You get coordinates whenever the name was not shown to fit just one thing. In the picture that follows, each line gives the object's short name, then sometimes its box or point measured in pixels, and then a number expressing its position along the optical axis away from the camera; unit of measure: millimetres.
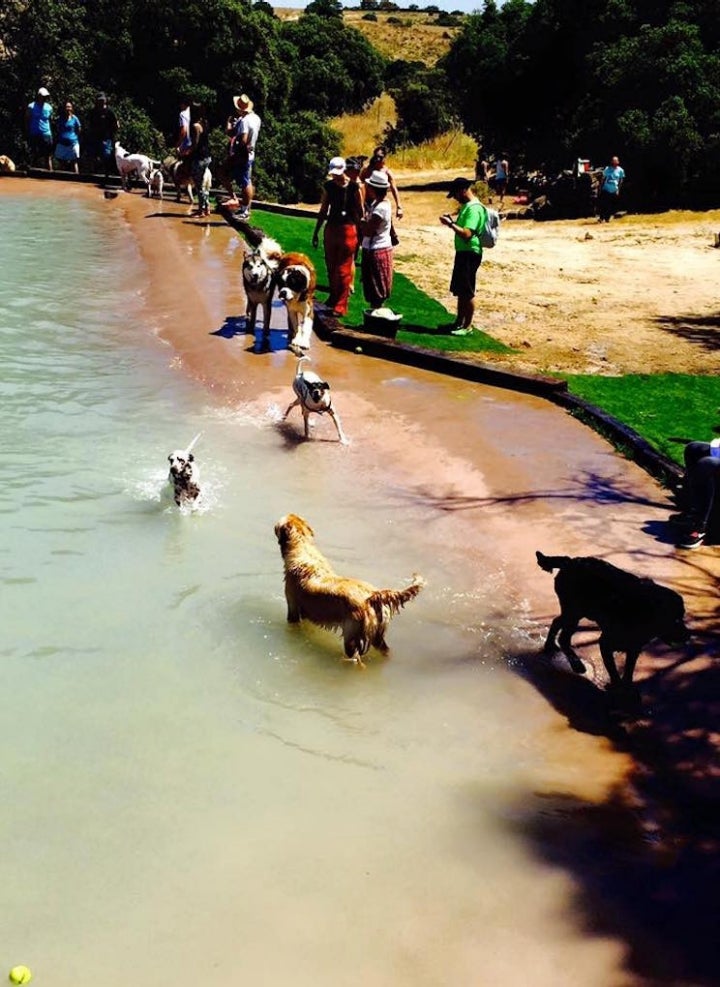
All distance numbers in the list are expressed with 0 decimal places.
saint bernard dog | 11578
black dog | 5711
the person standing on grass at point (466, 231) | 12656
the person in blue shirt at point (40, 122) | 24859
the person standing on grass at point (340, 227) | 13039
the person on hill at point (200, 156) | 20172
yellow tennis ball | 4105
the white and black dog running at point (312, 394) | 9453
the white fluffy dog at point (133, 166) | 23500
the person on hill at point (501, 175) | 31953
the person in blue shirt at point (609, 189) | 27078
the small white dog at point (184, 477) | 8047
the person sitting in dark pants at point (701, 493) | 7707
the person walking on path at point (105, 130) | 23812
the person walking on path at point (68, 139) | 25750
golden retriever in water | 6055
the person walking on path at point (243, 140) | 17344
